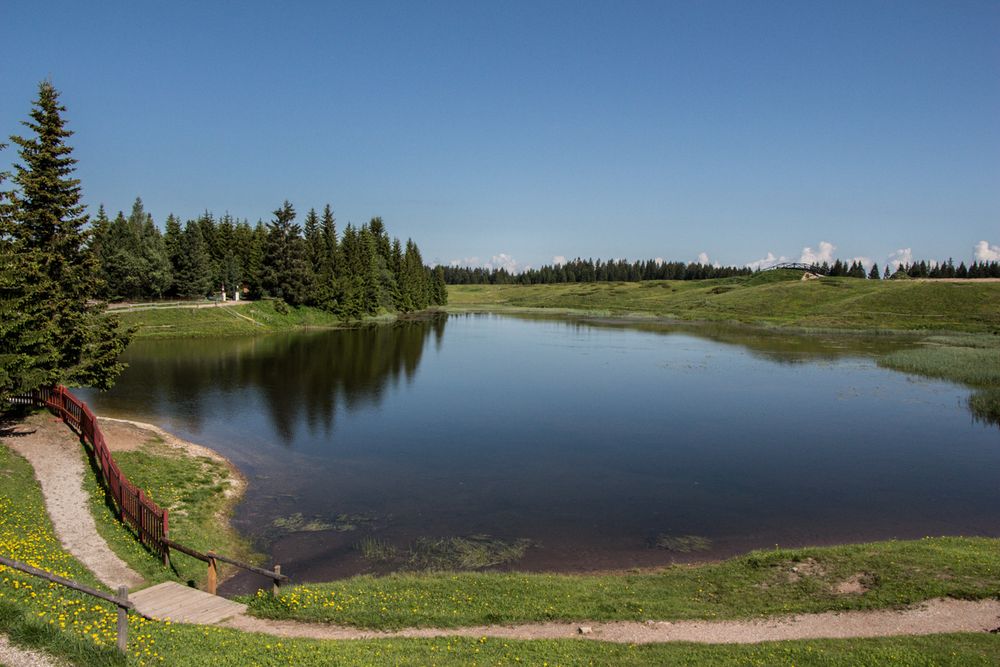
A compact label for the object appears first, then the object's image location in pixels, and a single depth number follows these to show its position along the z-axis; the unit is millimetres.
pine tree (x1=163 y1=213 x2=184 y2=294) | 101938
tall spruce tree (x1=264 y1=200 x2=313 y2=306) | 103312
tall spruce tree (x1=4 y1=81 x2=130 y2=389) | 29938
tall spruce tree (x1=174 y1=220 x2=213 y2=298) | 101188
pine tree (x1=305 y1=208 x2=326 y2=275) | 112625
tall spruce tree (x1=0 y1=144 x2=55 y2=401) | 23781
